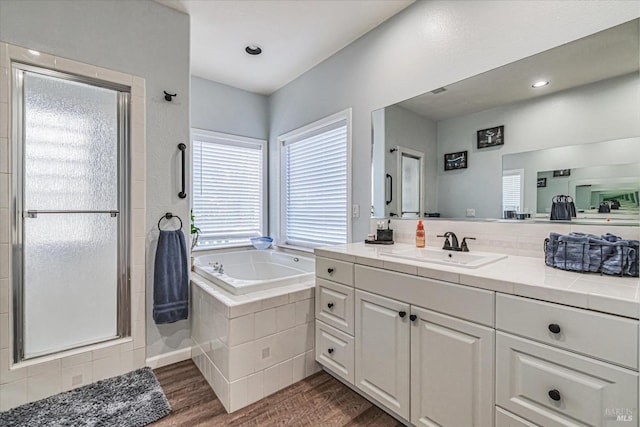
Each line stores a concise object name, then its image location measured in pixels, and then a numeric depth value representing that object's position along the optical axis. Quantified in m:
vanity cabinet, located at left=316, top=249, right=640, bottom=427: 0.93
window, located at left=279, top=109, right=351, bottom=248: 2.81
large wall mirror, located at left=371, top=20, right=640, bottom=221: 1.36
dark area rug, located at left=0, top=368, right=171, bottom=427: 1.61
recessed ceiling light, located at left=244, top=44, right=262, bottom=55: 2.72
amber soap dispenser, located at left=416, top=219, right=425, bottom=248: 2.04
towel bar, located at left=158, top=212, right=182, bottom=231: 2.27
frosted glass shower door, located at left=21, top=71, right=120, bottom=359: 1.83
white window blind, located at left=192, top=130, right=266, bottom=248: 3.38
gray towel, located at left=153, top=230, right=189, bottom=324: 2.18
